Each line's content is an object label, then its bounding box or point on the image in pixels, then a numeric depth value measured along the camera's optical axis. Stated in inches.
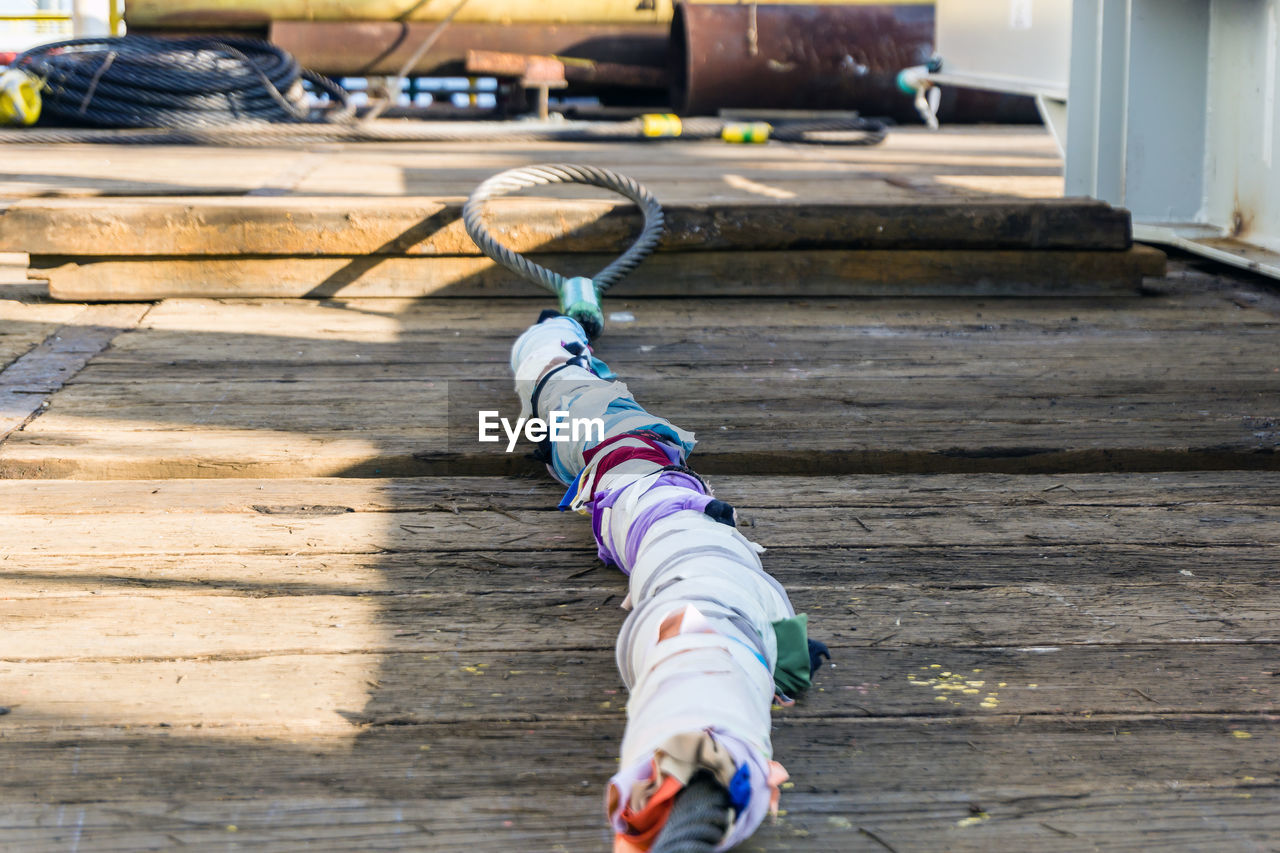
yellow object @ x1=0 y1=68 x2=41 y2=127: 210.2
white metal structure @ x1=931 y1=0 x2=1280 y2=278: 110.0
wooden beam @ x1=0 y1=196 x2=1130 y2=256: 99.7
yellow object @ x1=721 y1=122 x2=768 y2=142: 224.2
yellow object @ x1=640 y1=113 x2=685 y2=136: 222.4
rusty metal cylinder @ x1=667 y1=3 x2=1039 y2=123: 272.1
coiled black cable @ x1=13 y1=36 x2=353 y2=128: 216.8
